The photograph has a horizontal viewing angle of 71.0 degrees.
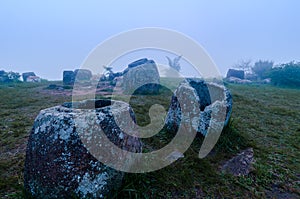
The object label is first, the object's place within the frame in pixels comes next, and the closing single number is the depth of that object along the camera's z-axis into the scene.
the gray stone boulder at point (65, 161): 2.67
